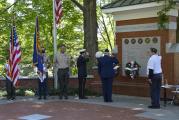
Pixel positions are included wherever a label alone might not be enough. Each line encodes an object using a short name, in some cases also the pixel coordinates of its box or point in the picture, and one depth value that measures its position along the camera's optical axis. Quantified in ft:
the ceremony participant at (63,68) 50.75
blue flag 51.30
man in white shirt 42.75
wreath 52.01
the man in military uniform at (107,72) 48.32
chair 44.40
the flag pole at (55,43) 55.95
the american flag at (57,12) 56.85
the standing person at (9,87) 51.37
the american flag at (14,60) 50.86
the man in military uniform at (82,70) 51.01
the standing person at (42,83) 50.81
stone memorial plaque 51.37
